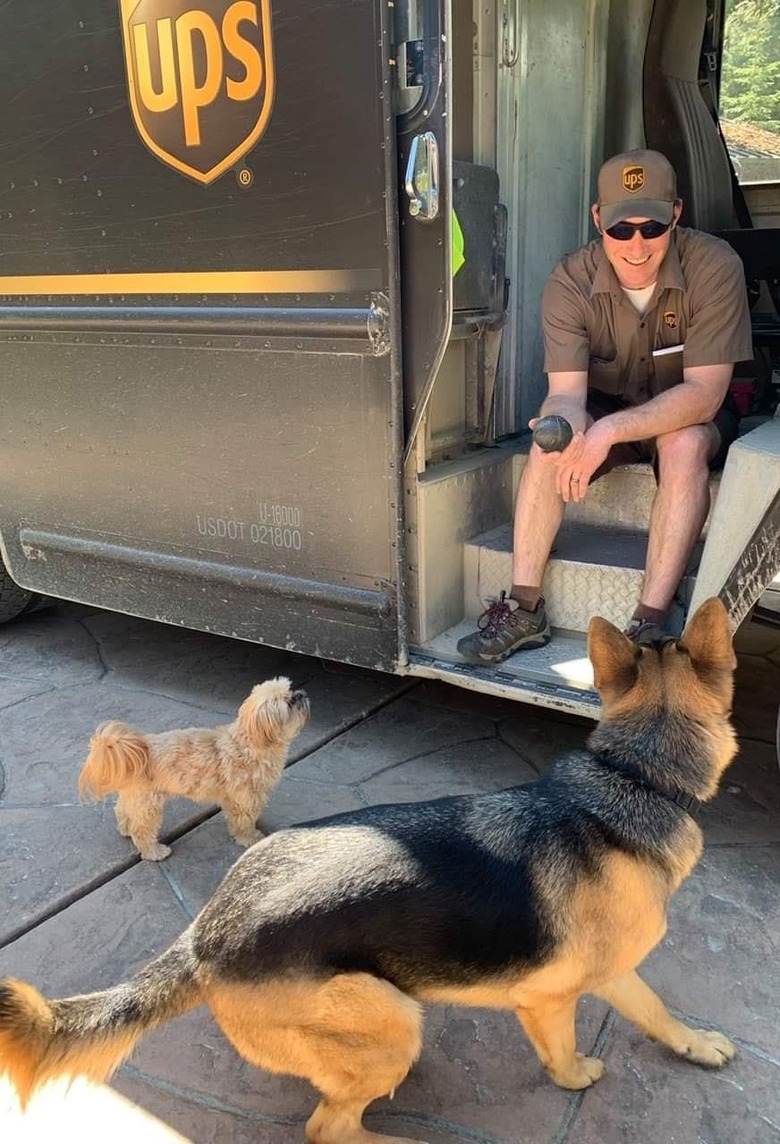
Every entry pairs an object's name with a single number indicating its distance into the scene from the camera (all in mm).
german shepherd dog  1800
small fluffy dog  3021
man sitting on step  3195
